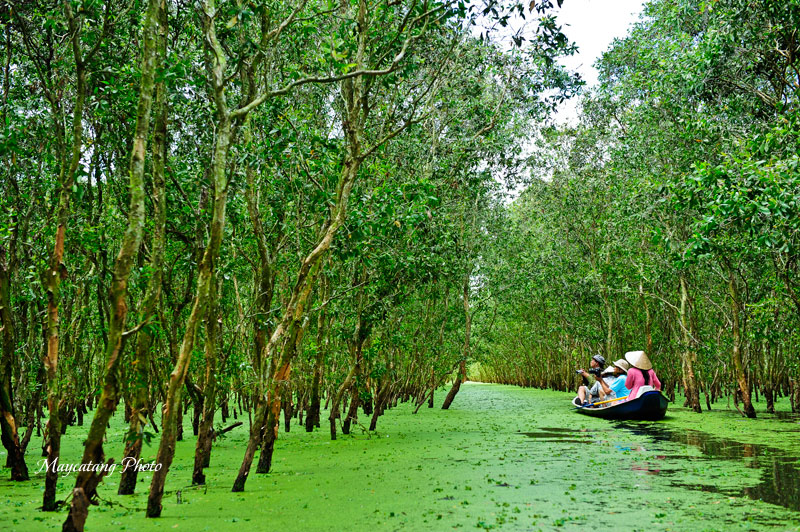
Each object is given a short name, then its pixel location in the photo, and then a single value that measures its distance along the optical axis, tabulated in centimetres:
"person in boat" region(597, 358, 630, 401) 1902
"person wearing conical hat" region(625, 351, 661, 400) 1831
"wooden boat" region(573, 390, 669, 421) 1681
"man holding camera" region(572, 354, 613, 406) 2003
